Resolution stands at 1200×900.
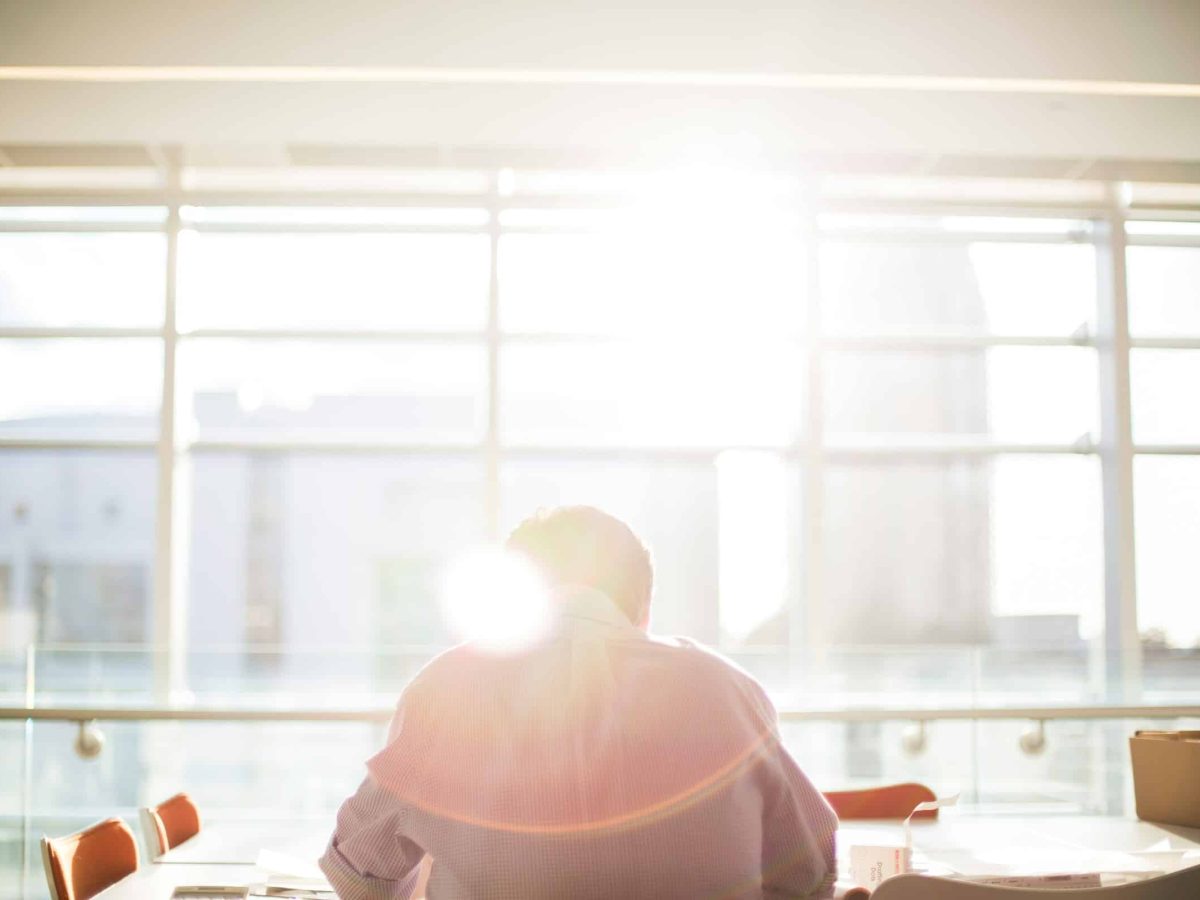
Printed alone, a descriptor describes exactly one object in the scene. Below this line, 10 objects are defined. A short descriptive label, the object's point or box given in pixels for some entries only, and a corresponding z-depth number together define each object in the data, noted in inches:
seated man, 63.2
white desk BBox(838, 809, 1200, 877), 93.6
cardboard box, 116.2
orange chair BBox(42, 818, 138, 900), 96.1
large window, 260.7
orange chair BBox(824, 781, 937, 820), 134.5
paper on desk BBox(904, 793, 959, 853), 82.3
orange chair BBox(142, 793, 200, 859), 111.0
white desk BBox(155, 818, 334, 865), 98.7
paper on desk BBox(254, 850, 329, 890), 87.2
